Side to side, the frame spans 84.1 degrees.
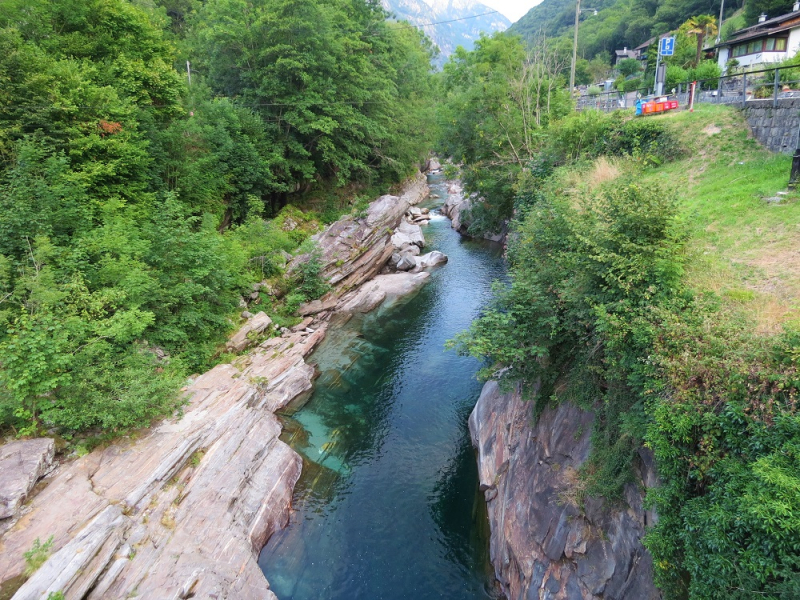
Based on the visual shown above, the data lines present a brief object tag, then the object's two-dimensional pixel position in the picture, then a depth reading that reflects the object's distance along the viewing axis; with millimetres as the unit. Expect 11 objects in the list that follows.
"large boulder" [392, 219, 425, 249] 33688
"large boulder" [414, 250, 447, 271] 30803
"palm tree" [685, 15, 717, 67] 47000
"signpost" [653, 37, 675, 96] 25445
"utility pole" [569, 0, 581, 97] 29144
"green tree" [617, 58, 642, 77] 60844
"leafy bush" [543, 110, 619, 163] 21438
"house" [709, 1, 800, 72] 37469
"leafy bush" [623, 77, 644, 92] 43934
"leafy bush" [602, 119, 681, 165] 18750
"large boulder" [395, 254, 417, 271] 30562
